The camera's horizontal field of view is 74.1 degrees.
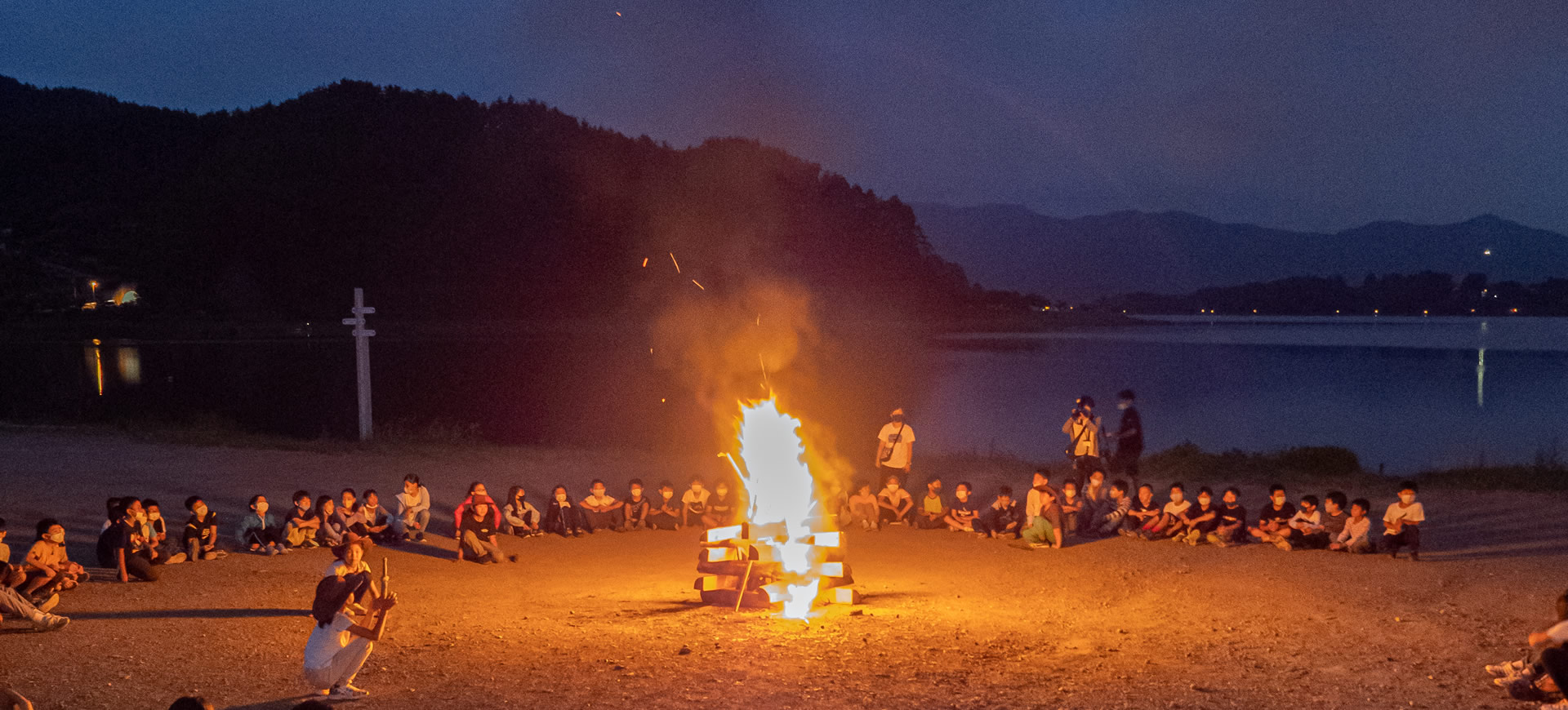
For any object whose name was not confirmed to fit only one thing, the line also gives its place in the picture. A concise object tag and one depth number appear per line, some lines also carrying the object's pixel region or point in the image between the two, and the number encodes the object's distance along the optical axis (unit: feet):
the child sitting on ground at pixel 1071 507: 39.17
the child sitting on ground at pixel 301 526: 35.78
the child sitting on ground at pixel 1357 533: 34.01
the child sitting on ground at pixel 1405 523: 33.19
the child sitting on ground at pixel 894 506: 43.06
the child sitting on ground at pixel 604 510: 41.55
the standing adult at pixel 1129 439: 43.98
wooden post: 64.90
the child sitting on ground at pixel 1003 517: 39.52
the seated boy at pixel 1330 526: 34.86
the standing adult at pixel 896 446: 43.37
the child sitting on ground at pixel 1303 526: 35.06
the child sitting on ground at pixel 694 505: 42.55
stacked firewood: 29.09
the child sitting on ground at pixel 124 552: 30.35
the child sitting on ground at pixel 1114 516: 39.09
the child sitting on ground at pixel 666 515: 41.93
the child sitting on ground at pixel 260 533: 35.22
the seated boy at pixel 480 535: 35.29
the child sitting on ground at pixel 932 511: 41.83
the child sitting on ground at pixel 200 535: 33.30
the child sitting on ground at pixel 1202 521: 37.27
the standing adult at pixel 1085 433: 42.04
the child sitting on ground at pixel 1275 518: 35.91
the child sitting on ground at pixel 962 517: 40.91
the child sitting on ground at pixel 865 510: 42.32
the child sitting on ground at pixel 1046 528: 37.32
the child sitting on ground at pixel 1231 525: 36.50
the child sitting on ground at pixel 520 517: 39.68
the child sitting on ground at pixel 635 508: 41.81
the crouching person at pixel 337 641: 19.21
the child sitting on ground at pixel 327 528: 36.47
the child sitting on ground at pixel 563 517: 40.27
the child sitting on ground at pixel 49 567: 26.40
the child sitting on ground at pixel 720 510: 42.04
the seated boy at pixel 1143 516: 38.60
